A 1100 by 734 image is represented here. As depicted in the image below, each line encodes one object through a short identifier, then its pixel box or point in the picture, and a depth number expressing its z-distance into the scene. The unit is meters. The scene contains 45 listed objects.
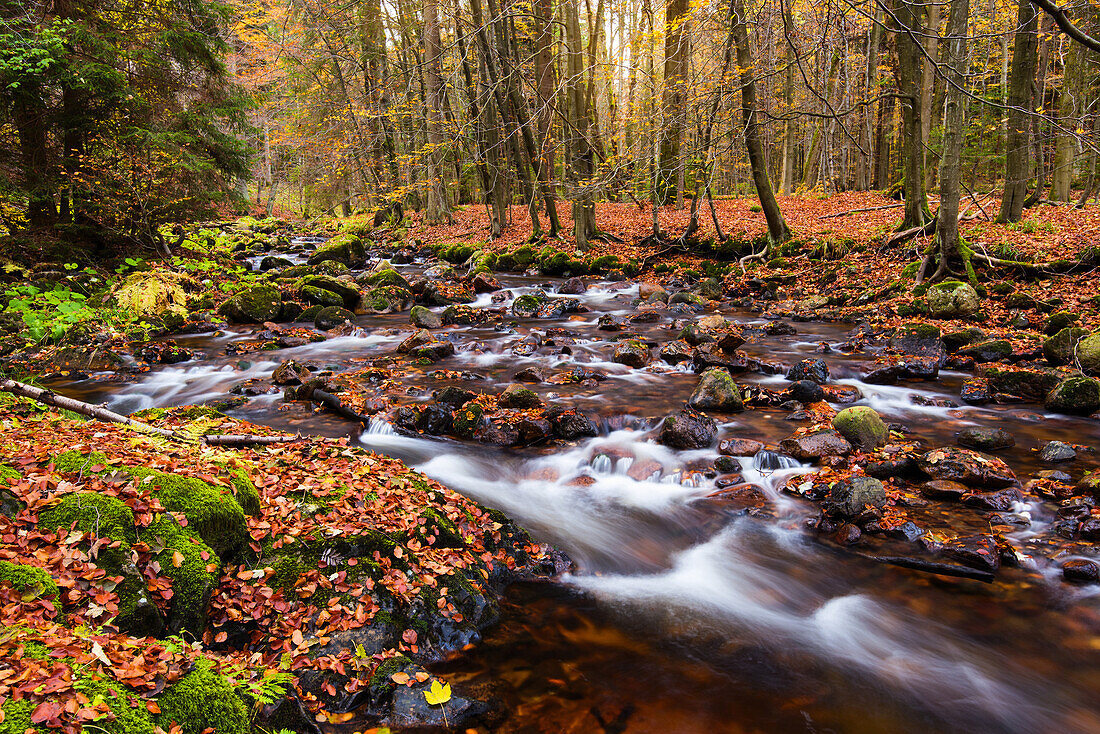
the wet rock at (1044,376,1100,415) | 7.10
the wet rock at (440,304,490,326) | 13.50
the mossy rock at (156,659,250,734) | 2.27
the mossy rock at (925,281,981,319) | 10.87
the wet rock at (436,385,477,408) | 7.90
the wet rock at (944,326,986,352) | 9.82
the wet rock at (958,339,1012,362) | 9.21
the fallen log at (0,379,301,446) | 4.18
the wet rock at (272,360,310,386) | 8.95
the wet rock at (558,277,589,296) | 16.44
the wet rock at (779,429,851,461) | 6.34
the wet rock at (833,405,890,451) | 6.52
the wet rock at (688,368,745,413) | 7.92
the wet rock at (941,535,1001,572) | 4.56
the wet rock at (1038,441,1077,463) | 6.01
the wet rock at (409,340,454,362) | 10.47
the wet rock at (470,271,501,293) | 16.73
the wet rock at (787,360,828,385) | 8.91
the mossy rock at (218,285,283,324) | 12.85
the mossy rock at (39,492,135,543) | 2.87
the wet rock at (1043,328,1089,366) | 8.37
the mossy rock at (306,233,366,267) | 20.22
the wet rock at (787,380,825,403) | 8.12
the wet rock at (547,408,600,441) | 7.32
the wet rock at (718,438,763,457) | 6.59
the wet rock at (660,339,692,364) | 10.07
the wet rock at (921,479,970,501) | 5.48
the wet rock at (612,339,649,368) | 10.16
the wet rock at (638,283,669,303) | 15.00
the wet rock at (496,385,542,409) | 7.98
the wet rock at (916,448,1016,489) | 5.63
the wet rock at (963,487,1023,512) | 5.28
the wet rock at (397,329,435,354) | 10.82
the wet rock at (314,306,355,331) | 12.68
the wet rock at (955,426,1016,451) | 6.41
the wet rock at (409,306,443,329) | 13.19
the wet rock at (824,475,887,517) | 5.31
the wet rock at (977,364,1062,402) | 7.71
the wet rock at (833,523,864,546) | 5.06
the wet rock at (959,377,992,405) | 7.86
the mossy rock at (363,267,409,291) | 15.72
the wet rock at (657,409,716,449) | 6.94
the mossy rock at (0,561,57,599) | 2.43
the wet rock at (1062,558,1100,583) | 4.38
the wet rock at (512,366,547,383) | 9.43
